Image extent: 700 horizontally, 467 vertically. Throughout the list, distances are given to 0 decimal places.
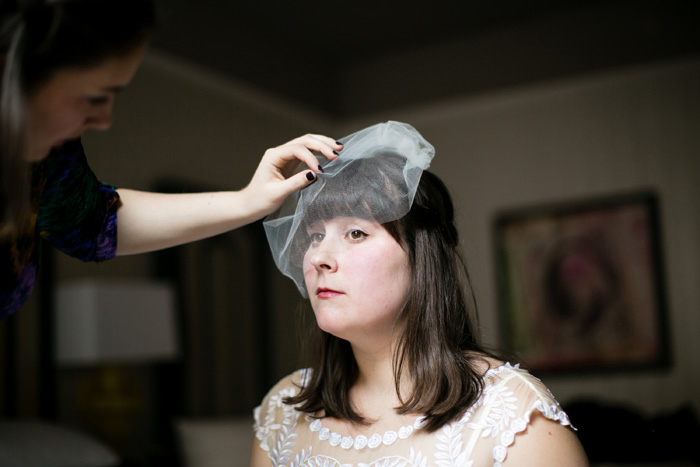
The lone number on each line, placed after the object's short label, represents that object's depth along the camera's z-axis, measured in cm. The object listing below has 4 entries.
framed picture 497
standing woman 82
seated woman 132
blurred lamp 334
